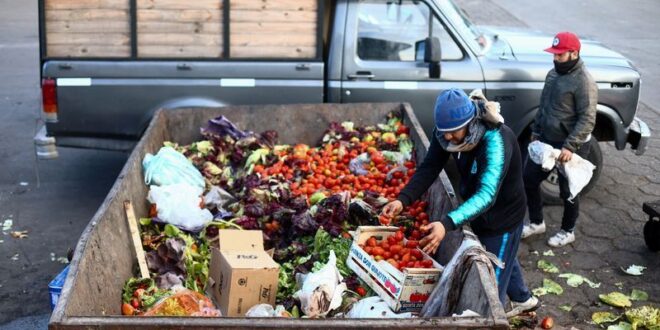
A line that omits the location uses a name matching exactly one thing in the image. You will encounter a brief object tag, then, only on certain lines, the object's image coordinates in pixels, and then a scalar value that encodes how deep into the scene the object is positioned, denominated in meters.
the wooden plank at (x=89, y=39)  7.99
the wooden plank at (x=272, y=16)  8.10
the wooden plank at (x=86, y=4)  7.91
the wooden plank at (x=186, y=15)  8.04
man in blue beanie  5.05
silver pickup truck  8.02
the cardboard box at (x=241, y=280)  4.98
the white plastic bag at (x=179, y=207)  6.33
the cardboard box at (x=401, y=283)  4.88
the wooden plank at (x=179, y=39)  8.07
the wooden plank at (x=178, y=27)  8.05
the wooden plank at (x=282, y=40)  8.17
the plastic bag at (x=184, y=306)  4.71
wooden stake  5.68
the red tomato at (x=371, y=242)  5.59
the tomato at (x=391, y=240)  5.60
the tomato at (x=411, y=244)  5.56
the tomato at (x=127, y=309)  5.02
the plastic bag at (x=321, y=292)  4.96
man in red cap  7.24
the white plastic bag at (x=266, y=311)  4.79
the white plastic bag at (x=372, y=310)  4.71
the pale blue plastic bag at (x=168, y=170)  6.81
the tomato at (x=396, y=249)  5.48
